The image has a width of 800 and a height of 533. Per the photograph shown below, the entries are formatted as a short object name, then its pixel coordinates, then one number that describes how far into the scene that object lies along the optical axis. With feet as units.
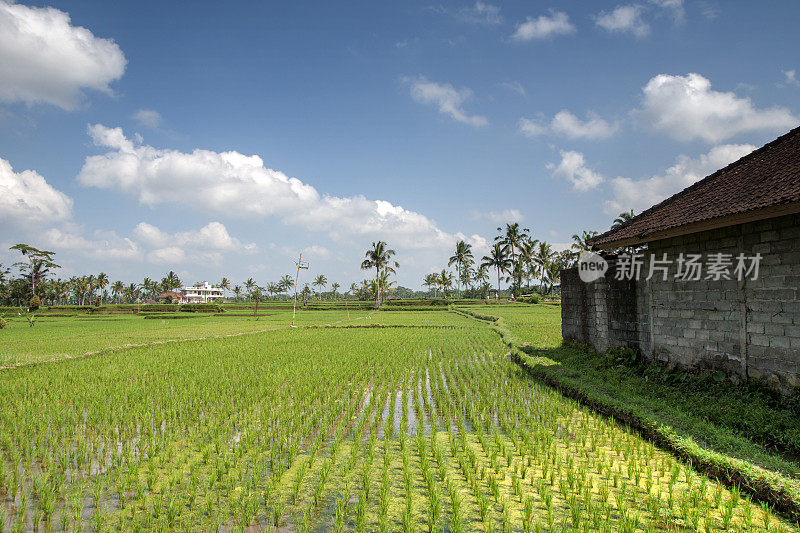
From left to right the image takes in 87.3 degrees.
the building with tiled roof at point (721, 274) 18.69
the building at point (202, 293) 341.72
